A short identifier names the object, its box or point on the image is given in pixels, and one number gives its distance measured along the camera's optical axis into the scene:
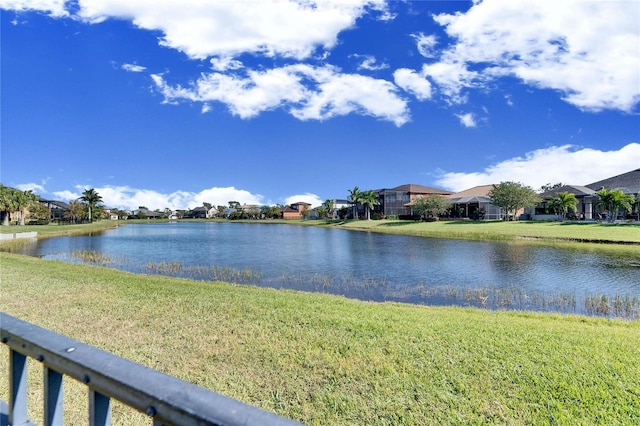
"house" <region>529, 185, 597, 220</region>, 56.19
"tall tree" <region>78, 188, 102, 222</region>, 83.62
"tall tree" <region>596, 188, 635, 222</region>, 44.56
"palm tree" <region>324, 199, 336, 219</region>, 97.88
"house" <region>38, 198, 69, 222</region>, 90.22
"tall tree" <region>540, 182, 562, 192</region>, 96.56
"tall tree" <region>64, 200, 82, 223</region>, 78.56
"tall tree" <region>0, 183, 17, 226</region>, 59.52
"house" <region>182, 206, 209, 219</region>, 157.00
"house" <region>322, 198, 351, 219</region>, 97.19
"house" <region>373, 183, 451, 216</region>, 79.79
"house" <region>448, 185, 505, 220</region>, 63.88
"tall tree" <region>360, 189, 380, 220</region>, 79.25
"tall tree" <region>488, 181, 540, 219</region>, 56.69
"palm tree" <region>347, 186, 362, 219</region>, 81.88
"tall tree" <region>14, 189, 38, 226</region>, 62.72
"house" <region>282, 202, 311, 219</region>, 121.19
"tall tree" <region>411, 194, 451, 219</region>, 62.94
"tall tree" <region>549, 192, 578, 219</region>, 51.56
